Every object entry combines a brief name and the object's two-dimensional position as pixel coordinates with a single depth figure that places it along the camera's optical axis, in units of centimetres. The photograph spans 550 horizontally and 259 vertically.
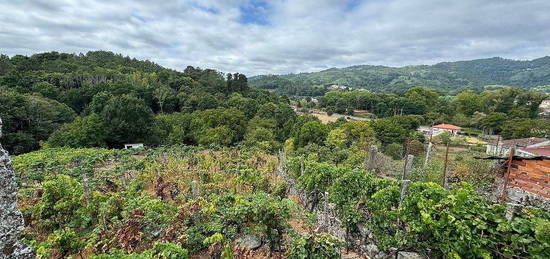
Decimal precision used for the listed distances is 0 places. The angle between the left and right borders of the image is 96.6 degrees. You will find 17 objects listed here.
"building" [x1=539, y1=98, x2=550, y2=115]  5240
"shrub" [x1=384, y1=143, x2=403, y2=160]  2462
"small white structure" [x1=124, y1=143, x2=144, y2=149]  2327
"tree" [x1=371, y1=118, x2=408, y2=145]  3056
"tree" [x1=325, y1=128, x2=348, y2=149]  2381
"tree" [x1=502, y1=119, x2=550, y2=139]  3241
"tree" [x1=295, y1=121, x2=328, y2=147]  2628
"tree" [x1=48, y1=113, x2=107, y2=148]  2202
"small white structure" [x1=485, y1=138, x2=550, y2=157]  2525
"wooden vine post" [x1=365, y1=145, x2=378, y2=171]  1199
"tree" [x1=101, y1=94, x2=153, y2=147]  2406
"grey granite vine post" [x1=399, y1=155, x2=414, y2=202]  496
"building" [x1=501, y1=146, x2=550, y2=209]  755
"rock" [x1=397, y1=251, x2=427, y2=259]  456
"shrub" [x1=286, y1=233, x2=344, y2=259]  386
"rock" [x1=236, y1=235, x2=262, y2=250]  561
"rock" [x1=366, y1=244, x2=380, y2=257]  538
